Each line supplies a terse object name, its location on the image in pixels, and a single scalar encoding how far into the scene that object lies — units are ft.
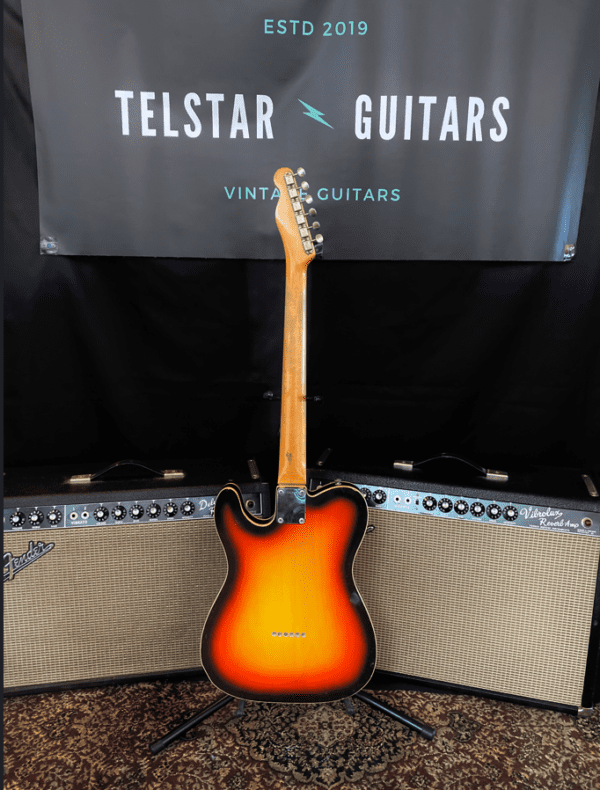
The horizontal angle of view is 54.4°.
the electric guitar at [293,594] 4.33
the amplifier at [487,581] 4.72
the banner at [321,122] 5.19
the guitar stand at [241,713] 4.57
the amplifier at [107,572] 4.83
